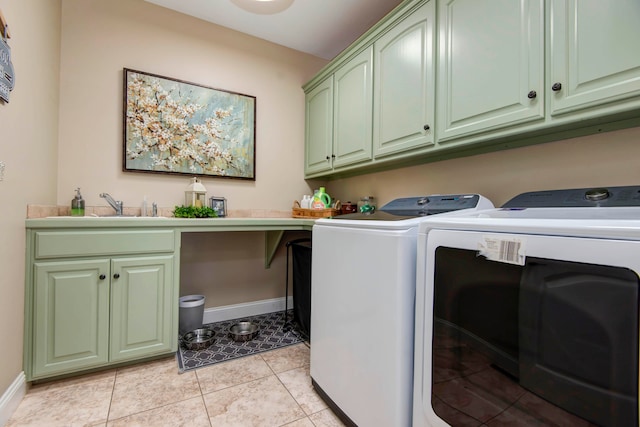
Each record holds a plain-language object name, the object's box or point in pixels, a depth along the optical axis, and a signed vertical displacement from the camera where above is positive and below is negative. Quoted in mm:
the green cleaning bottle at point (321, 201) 2502 +120
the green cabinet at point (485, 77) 1042 +650
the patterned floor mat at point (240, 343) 1867 -945
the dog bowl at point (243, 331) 2148 -907
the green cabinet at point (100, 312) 1516 -566
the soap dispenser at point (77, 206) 1903 +35
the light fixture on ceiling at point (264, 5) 2152 +1582
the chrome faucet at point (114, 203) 2020 +64
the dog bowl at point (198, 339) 2002 -909
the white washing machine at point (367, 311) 1019 -390
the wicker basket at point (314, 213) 2447 +15
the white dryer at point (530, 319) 573 -249
